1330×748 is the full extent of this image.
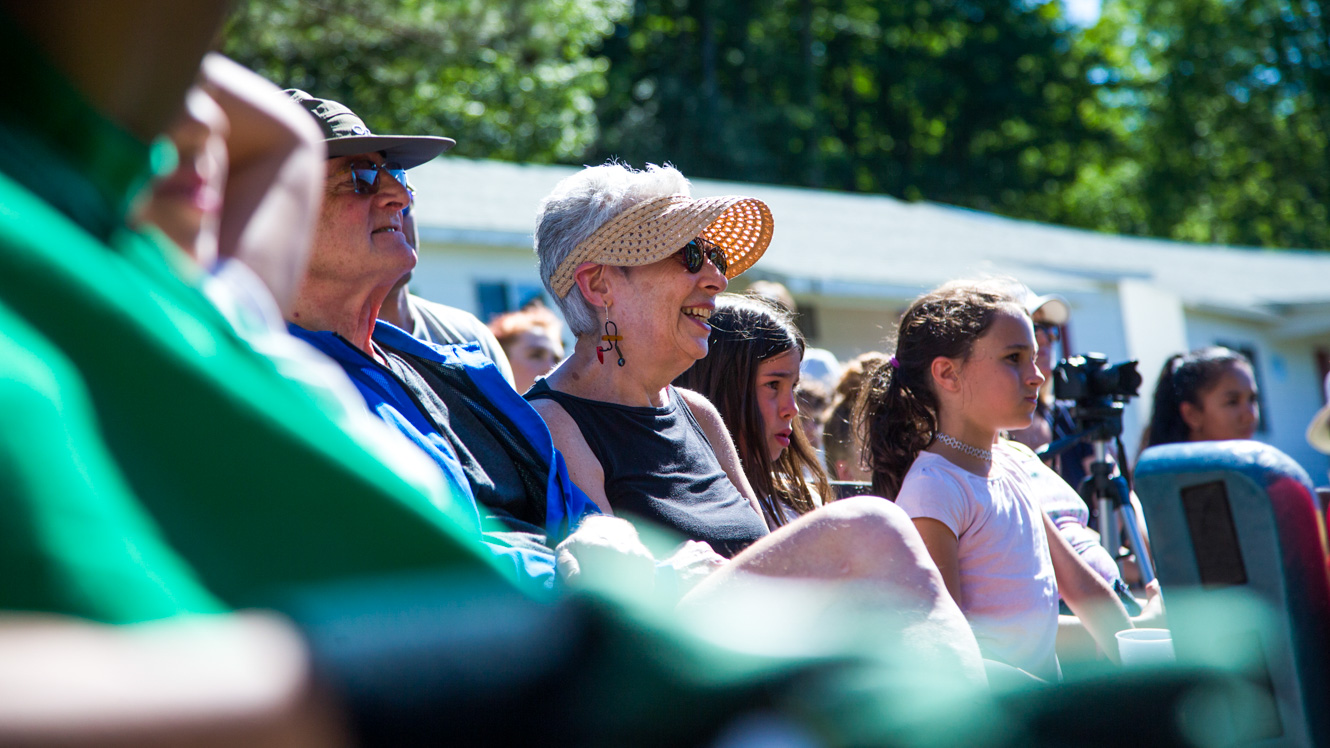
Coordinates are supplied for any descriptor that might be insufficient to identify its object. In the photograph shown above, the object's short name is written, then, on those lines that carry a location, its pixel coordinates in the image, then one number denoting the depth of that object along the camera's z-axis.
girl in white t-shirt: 3.00
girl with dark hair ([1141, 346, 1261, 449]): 5.58
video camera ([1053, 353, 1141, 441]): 5.03
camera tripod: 4.84
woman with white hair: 2.78
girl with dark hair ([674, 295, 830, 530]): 4.02
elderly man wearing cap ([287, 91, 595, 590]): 2.35
